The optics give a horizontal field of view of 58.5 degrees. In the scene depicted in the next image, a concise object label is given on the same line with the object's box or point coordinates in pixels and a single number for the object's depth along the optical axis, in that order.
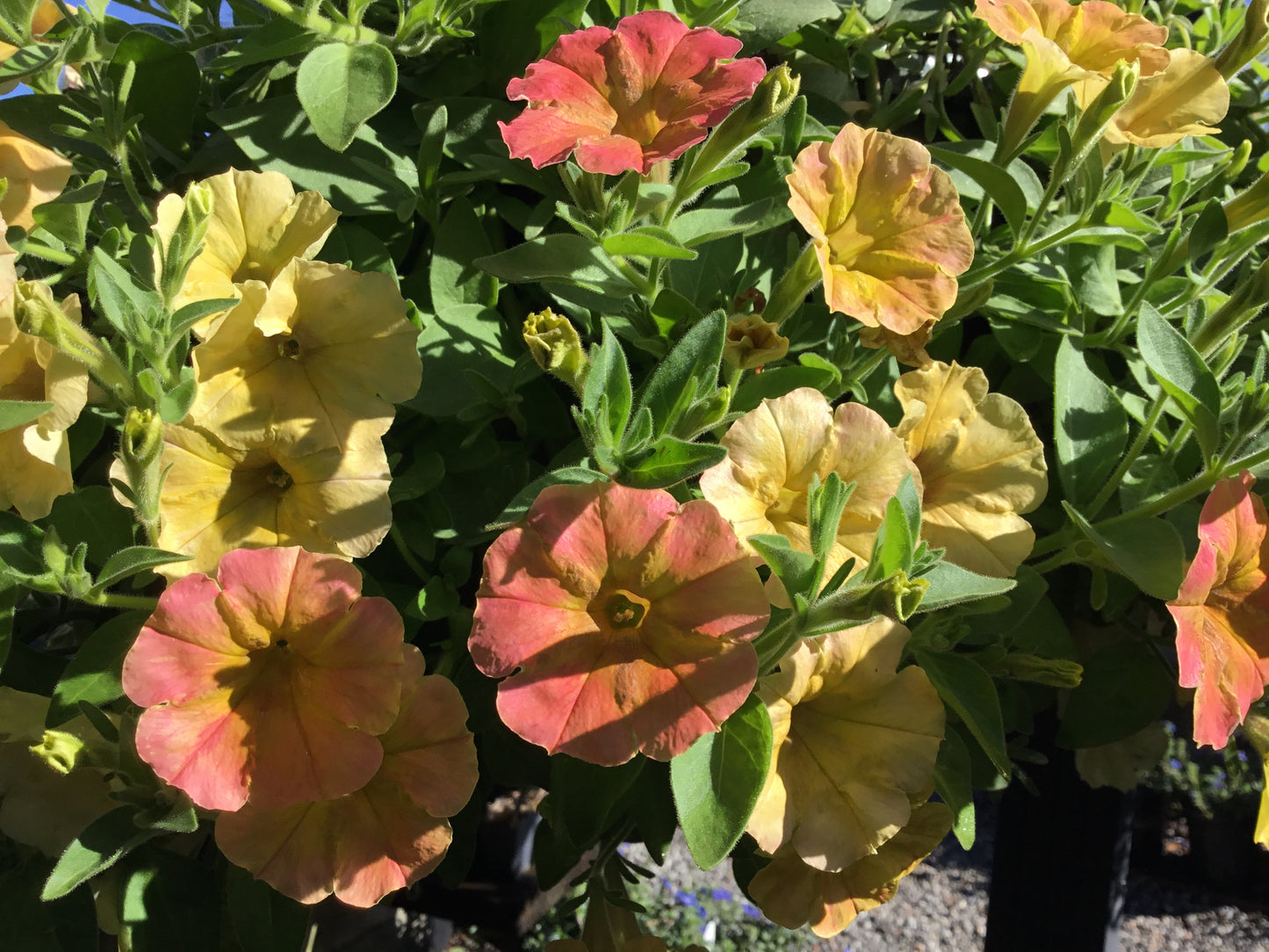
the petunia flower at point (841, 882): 0.30
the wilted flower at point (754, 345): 0.27
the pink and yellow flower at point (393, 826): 0.27
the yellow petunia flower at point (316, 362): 0.27
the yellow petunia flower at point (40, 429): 0.25
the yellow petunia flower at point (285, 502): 0.27
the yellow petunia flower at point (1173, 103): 0.32
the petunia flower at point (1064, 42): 0.31
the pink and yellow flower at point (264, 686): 0.24
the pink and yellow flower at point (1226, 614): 0.27
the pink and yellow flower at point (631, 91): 0.26
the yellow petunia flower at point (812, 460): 0.26
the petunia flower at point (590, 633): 0.24
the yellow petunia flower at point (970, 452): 0.30
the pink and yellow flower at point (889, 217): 0.29
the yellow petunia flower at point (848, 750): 0.27
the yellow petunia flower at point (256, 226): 0.29
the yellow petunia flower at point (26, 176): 0.30
